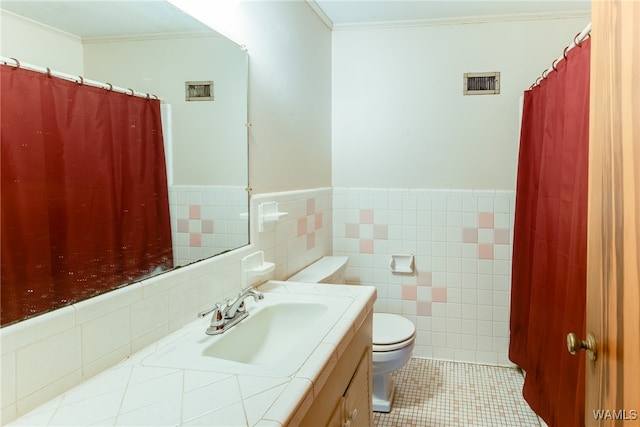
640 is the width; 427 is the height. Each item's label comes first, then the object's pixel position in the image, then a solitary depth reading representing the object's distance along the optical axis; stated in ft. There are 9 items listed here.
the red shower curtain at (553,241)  5.01
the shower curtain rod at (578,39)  5.00
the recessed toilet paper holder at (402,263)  9.32
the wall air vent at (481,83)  8.73
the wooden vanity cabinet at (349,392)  3.37
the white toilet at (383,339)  6.92
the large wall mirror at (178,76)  2.92
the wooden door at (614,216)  2.45
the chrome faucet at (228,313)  4.03
